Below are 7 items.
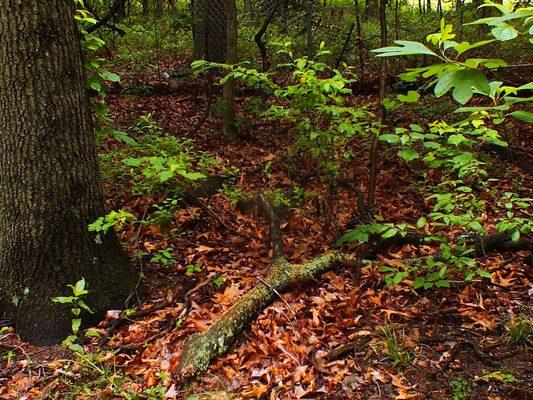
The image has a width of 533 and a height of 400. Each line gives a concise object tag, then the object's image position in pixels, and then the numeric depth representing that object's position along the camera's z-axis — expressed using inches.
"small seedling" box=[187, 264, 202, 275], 164.2
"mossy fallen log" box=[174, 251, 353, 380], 117.6
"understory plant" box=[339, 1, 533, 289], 41.6
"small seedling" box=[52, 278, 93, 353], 123.6
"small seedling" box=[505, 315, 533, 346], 118.5
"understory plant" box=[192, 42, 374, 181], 145.6
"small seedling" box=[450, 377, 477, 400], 102.5
